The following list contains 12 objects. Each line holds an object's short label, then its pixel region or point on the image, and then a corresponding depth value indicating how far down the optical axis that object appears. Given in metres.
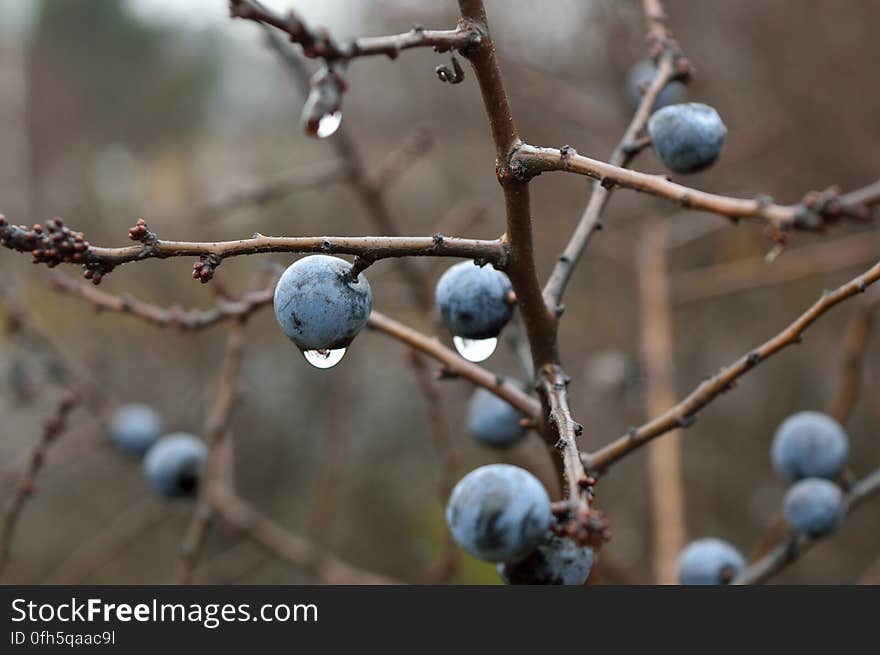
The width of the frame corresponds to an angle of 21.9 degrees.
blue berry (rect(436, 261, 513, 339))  0.35
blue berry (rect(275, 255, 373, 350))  0.33
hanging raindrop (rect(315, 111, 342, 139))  0.30
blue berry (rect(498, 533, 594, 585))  0.33
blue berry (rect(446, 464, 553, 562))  0.32
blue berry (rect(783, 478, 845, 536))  0.38
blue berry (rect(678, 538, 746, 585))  0.38
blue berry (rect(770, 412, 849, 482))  0.40
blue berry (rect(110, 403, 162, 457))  0.47
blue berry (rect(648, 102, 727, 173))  0.35
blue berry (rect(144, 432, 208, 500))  0.44
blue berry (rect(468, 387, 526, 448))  0.39
